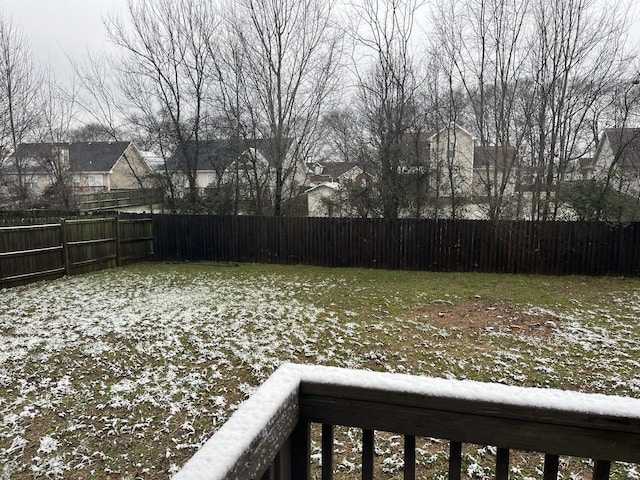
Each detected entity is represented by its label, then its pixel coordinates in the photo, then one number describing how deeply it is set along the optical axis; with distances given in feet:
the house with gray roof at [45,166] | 52.83
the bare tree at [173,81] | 42.70
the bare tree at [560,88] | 33.42
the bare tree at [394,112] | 36.91
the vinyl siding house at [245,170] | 43.50
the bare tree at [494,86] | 35.58
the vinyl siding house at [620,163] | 31.22
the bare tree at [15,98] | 47.26
